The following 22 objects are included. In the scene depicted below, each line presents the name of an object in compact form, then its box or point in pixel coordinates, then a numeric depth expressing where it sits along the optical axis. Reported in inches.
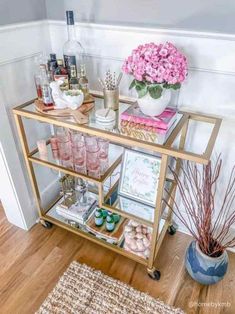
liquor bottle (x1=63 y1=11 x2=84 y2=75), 47.2
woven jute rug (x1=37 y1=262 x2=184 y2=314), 48.6
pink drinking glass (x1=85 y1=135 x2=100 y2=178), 49.4
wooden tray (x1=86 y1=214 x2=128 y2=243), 57.3
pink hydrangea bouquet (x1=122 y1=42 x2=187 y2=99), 36.7
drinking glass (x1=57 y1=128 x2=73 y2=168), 51.9
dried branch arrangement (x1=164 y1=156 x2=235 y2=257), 45.8
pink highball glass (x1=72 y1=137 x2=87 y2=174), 50.4
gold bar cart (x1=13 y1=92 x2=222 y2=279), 38.0
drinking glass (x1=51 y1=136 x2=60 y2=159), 52.9
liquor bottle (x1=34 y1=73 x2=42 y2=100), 47.8
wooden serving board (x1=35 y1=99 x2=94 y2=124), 43.2
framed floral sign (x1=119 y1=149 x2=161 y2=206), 48.4
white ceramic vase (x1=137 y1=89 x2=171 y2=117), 39.5
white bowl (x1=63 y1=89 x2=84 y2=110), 44.4
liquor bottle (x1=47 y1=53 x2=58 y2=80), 47.1
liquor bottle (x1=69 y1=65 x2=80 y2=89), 47.2
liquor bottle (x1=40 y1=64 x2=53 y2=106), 45.8
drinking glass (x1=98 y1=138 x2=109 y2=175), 49.8
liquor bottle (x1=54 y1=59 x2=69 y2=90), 46.5
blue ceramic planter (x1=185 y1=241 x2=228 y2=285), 48.1
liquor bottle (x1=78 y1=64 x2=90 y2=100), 47.9
